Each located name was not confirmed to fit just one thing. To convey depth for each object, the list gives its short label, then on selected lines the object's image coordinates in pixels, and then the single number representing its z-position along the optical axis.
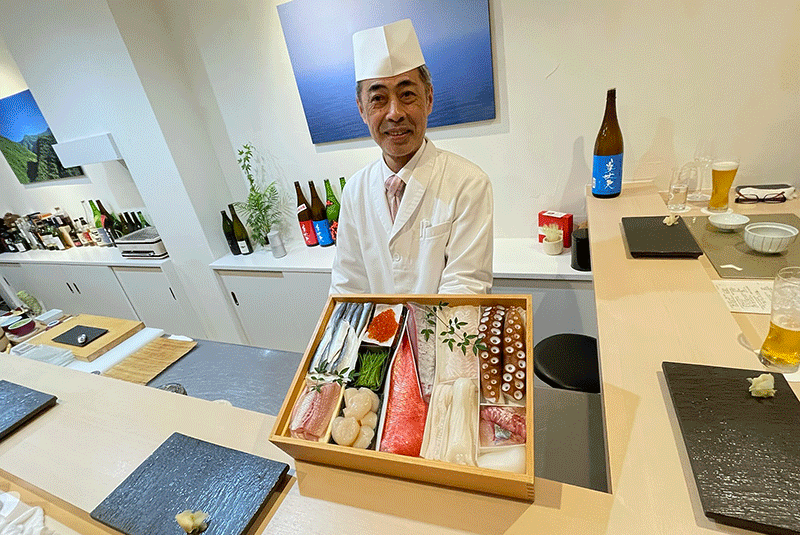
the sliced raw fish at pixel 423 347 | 0.66
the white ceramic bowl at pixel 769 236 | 0.97
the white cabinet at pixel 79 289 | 3.12
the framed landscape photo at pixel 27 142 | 2.99
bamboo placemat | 1.42
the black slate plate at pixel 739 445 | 0.44
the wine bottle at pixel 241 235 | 2.64
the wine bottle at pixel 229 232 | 2.65
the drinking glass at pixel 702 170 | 1.48
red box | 1.91
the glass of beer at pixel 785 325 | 0.63
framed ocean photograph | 1.74
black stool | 1.25
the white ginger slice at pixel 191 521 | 0.56
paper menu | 0.83
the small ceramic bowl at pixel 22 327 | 1.87
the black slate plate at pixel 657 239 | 0.99
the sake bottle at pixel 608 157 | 1.50
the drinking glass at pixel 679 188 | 1.38
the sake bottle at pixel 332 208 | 2.43
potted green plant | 2.49
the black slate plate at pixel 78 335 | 1.59
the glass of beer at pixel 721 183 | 1.25
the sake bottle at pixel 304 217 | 2.49
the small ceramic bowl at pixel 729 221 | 1.14
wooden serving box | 0.49
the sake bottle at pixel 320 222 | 2.48
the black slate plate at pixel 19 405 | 0.91
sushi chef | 1.16
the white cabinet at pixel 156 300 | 2.87
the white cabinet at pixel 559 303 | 1.76
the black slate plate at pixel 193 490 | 0.60
